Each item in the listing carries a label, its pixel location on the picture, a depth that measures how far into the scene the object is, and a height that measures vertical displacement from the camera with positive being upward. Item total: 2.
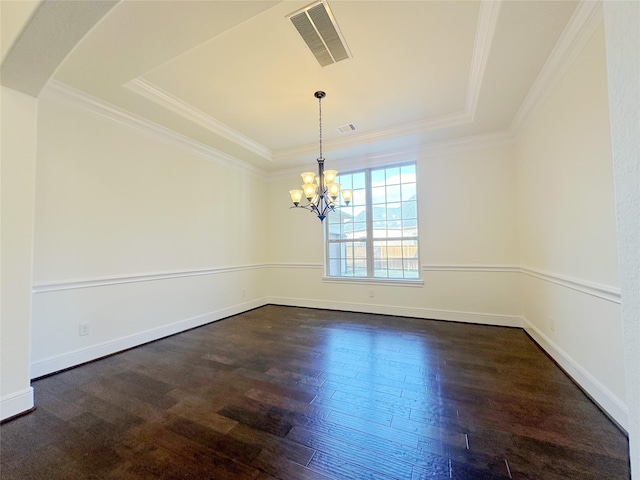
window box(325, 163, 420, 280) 4.53 +0.33
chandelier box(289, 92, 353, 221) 3.05 +0.68
